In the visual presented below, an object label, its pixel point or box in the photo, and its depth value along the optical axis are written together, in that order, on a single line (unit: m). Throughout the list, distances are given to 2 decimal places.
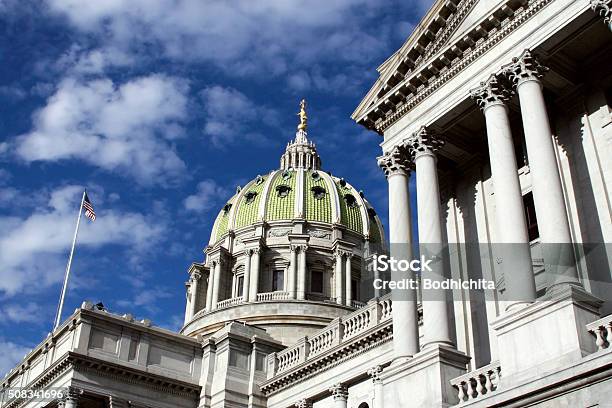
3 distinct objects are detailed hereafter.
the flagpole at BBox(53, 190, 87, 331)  47.33
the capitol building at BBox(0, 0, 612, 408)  17.12
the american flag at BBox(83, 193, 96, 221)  51.00
